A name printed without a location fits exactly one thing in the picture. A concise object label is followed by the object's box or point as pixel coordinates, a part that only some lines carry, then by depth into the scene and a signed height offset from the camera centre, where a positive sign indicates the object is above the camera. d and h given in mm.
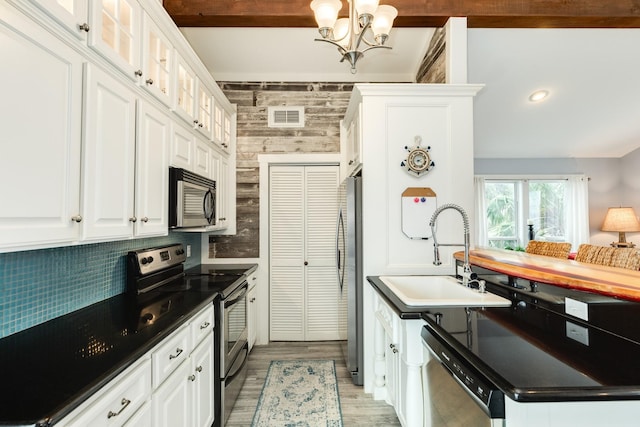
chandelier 1702 +1177
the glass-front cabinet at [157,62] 1749 +973
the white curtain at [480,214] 5723 +154
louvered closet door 3645 -341
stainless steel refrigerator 2605 -441
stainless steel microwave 2074 +174
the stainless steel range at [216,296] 2043 -467
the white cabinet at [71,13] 1114 +796
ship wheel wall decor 2539 +499
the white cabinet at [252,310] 3113 -910
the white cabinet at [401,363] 1589 -831
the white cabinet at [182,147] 2119 +555
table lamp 5273 -17
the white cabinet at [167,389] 993 -674
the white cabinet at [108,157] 1315 +306
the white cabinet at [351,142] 2728 +825
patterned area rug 2191 -1373
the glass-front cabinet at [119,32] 1354 +911
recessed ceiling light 3768 +1552
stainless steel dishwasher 948 -595
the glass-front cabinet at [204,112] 2564 +967
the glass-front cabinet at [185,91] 2174 +973
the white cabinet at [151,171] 1713 +306
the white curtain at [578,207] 5723 +277
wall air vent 3650 +1223
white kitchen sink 1695 -441
